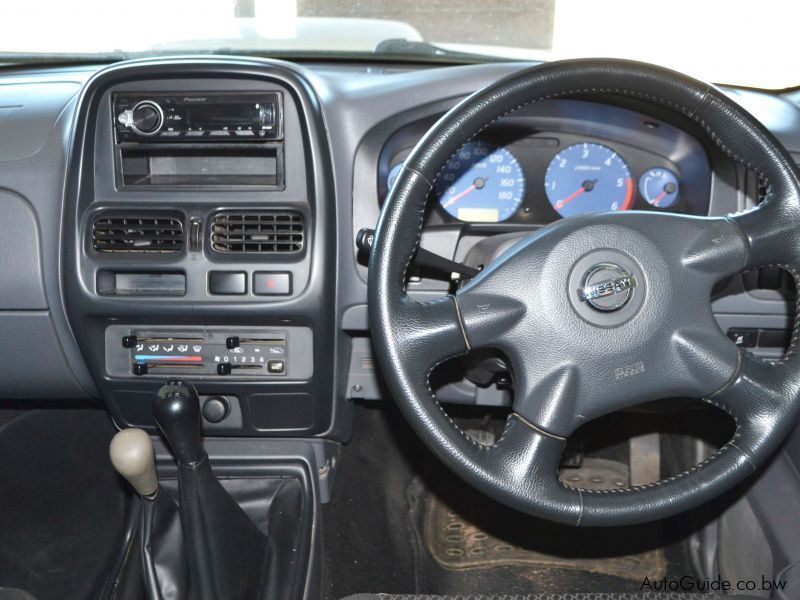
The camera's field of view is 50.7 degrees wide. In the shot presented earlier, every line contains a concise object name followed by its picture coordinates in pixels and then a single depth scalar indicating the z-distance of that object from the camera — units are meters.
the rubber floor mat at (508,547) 2.05
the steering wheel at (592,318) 1.20
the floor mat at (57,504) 1.90
